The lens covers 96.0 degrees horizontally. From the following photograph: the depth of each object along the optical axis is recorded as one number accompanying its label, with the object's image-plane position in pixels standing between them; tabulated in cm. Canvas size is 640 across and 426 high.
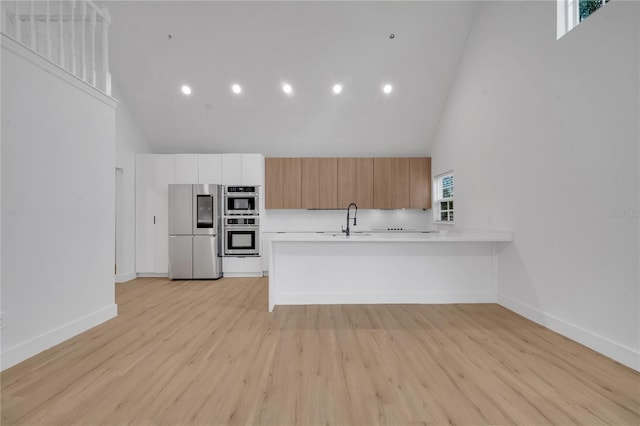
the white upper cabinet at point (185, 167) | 544
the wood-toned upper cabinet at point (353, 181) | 580
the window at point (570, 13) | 258
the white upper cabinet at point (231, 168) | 548
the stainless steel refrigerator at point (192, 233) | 523
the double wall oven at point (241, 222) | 543
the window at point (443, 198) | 531
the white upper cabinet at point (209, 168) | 546
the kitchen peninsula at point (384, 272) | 360
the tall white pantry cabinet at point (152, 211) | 538
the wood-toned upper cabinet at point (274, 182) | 582
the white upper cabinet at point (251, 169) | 548
